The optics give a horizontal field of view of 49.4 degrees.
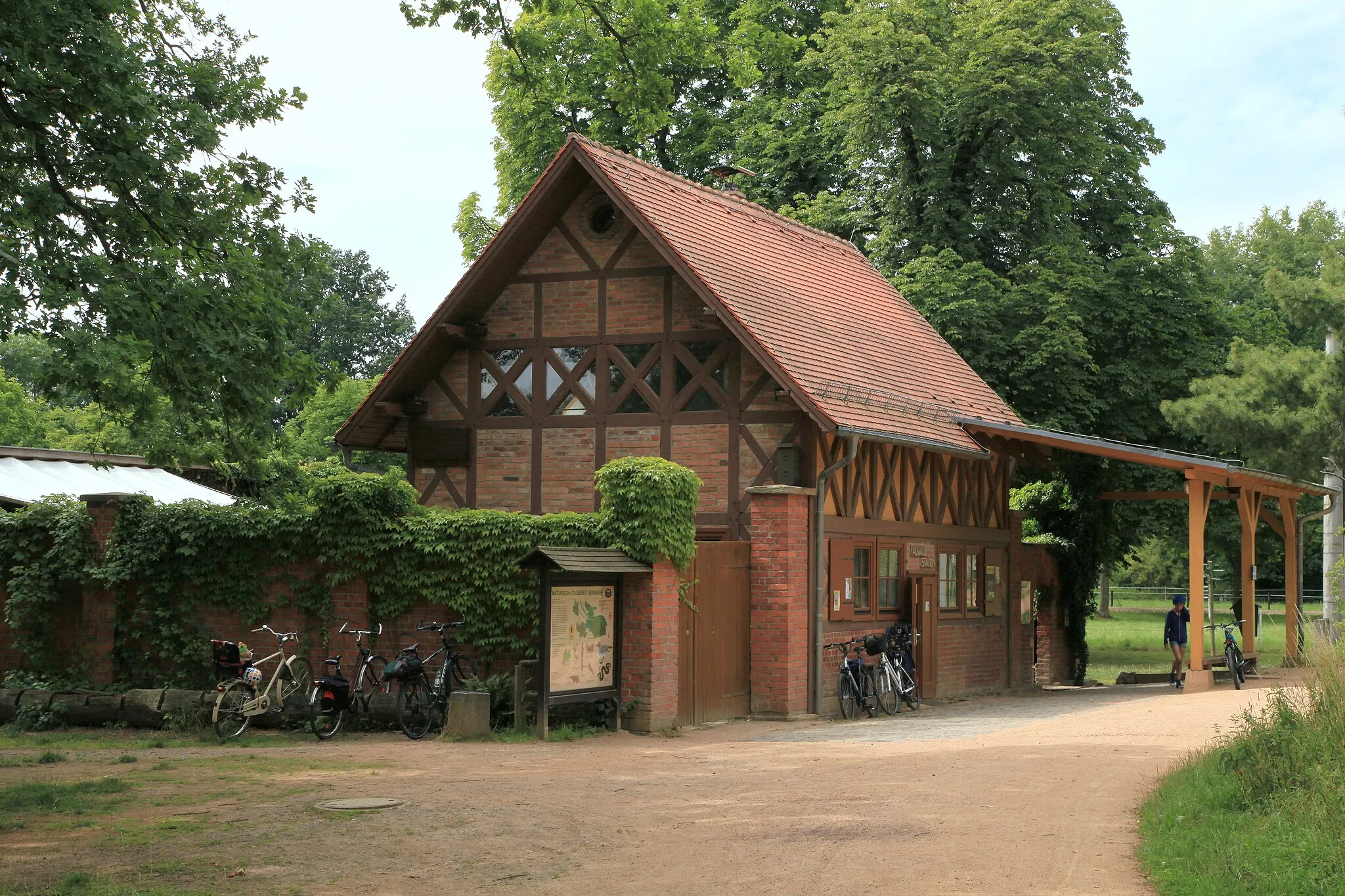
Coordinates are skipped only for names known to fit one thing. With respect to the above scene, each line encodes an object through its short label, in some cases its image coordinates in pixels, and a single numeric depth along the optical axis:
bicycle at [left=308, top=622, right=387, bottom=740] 15.68
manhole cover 10.82
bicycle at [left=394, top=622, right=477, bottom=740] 15.73
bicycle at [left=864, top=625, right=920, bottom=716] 19.52
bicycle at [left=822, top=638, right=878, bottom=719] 18.83
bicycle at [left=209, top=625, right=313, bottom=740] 15.61
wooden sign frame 15.16
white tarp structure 21.92
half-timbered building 18.02
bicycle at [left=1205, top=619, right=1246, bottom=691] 22.81
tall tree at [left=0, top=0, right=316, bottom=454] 11.04
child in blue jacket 25.62
